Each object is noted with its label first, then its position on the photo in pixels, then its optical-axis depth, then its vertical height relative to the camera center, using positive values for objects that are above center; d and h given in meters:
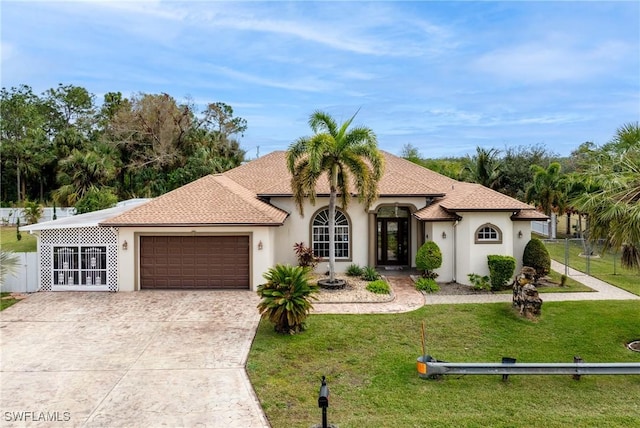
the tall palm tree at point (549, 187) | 28.95 +1.80
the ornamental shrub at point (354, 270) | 18.91 -2.45
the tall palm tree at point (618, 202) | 9.88 +0.27
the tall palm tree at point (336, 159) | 15.85 +2.10
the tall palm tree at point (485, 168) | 33.88 +3.65
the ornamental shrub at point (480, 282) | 16.73 -2.65
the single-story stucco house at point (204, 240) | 16.58 -0.95
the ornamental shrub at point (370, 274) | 18.16 -2.53
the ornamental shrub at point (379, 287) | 16.18 -2.76
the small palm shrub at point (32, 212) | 32.97 +0.38
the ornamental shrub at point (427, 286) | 16.58 -2.77
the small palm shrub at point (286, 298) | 11.60 -2.25
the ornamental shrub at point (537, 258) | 17.56 -1.82
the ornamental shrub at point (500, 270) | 16.52 -2.14
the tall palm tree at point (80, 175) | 35.69 +3.47
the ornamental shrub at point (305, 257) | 18.56 -1.80
